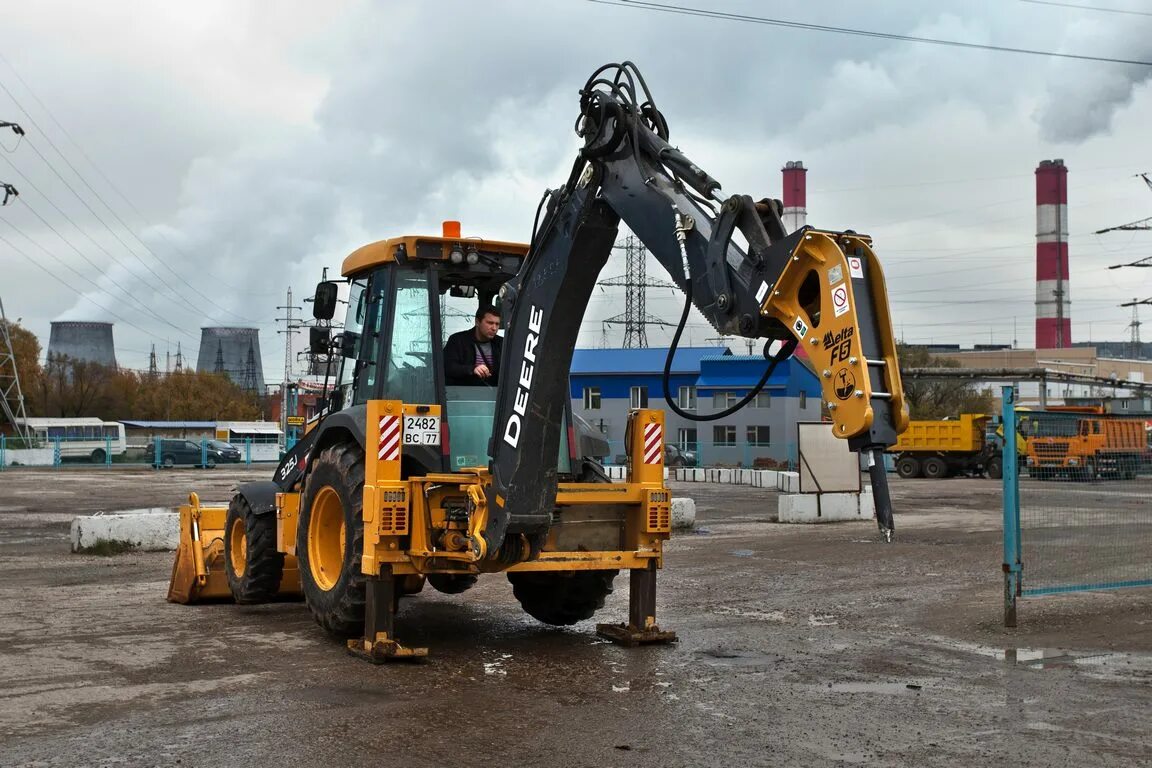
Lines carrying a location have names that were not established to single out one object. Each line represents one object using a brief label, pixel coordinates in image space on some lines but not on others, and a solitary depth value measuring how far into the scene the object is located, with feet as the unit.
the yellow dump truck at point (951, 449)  158.20
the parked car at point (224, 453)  189.77
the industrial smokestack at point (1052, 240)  260.01
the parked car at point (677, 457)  181.06
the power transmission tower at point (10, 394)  215.31
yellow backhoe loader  19.95
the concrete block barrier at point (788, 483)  113.09
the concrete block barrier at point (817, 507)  76.07
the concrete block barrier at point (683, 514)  68.64
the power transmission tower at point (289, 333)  252.54
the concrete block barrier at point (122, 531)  55.01
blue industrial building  197.47
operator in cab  30.55
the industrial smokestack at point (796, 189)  258.37
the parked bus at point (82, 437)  189.88
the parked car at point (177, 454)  181.78
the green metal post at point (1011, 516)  33.68
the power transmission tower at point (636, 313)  265.95
